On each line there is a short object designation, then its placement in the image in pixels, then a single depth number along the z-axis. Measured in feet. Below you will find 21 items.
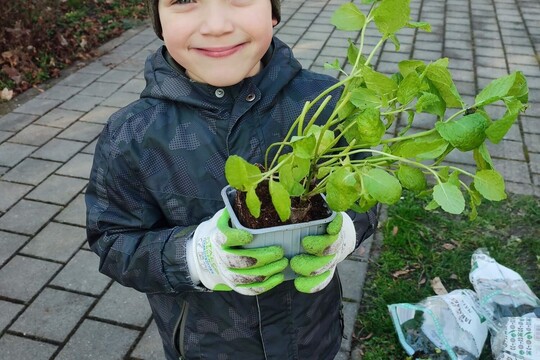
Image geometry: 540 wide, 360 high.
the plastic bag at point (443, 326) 6.98
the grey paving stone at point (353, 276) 8.16
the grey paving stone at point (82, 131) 12.21
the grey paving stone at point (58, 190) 10.27
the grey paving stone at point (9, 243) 9.00
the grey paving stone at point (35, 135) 12.06
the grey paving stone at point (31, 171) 10.79
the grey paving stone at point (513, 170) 10.69
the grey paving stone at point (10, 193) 10.12
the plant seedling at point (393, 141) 2.76
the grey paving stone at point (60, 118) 12.82
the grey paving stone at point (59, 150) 11.51
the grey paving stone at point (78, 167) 10.96
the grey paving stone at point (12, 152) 11.38
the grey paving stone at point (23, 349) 7.36
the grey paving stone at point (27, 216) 9.55
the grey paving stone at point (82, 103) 13.52
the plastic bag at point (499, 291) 7.26
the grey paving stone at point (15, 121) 12.66
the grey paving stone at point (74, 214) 9.71
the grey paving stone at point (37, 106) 13.41
